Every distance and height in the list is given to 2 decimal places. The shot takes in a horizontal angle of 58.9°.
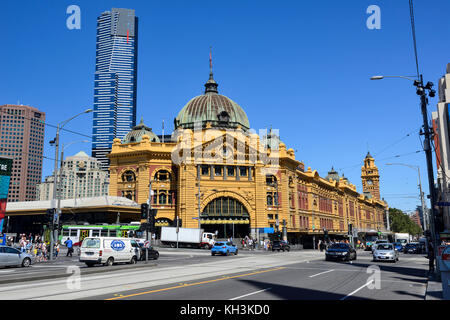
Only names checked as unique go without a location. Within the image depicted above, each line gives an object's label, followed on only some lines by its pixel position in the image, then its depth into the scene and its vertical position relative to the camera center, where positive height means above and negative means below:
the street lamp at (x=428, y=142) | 20.30 +3.96
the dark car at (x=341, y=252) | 31.36 -2.37
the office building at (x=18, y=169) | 194.75 +29.74
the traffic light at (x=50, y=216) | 31.33 +0.98
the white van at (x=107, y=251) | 25.55 -1.54
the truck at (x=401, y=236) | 82.53 -3.24
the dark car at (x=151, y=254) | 32.31 -2.31
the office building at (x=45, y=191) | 195.50 +18.51
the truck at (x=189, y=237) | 54.22 -1.54
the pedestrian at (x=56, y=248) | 35.44 -1.73
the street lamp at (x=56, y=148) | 31.96 +6.51
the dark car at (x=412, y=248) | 55.72 -3.74
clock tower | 160.75 +17.66
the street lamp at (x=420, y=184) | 38.76 +4.26
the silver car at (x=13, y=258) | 25.72 -1.86
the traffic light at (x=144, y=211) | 27.33 +1.06
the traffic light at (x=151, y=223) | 27.16 +0.20
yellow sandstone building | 64.00 +7.89
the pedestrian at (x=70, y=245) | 37.56 -1.57
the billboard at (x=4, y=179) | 42.12 +5.32
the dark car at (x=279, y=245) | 51.35 -2.76
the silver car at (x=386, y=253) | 31.33 -2.49
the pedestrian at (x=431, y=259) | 20.66 -1.97
